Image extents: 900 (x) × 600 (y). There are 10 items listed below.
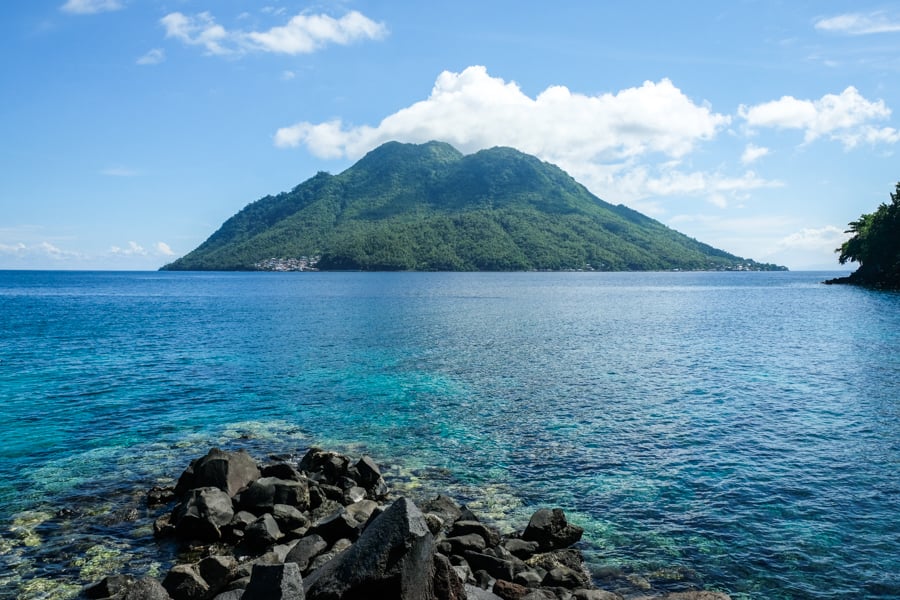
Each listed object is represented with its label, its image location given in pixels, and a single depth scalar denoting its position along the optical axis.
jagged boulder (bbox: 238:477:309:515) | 22.11
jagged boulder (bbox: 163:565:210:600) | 15.74
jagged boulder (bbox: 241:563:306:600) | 11.87
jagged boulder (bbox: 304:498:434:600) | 12.58
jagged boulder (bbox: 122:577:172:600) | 14.40
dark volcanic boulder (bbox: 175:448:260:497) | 23.38
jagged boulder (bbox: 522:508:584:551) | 19.73
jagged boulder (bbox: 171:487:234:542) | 20.44
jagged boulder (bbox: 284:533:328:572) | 17.29
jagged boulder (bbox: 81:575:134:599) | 16.62
